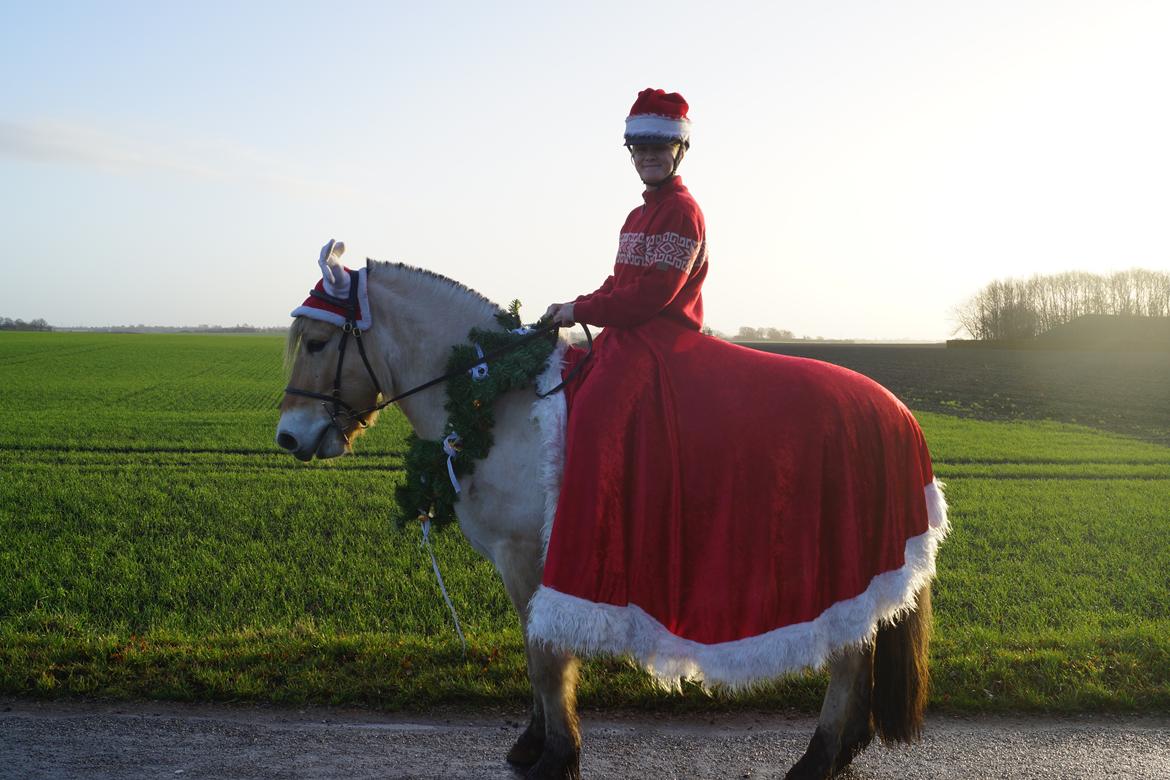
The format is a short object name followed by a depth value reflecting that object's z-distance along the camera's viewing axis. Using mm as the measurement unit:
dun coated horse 4523
